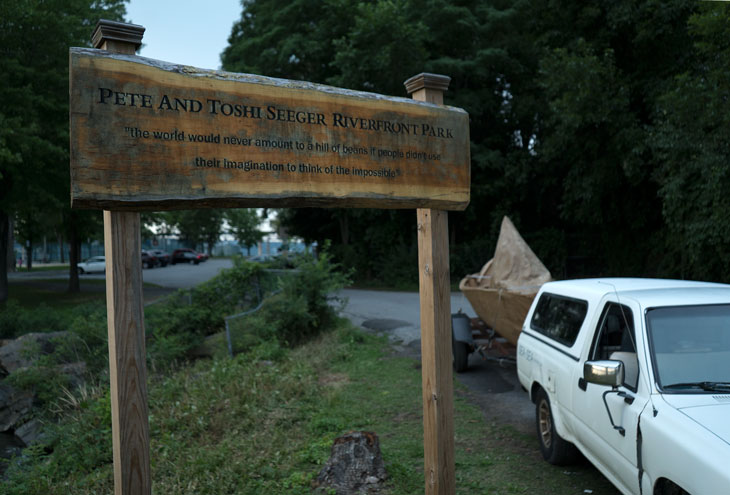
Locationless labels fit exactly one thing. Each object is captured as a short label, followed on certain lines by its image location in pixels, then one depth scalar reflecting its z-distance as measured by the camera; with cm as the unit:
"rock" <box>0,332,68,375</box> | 1131
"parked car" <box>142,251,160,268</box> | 4576
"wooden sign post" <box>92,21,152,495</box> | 279
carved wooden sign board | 270
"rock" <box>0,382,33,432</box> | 1003
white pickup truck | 306
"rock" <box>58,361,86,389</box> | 976
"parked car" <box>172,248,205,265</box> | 5466
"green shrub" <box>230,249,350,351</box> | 1080
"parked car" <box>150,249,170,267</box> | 4866
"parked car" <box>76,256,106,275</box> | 4206
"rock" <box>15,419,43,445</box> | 920
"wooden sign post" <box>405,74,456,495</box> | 386
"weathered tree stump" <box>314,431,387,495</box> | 464
